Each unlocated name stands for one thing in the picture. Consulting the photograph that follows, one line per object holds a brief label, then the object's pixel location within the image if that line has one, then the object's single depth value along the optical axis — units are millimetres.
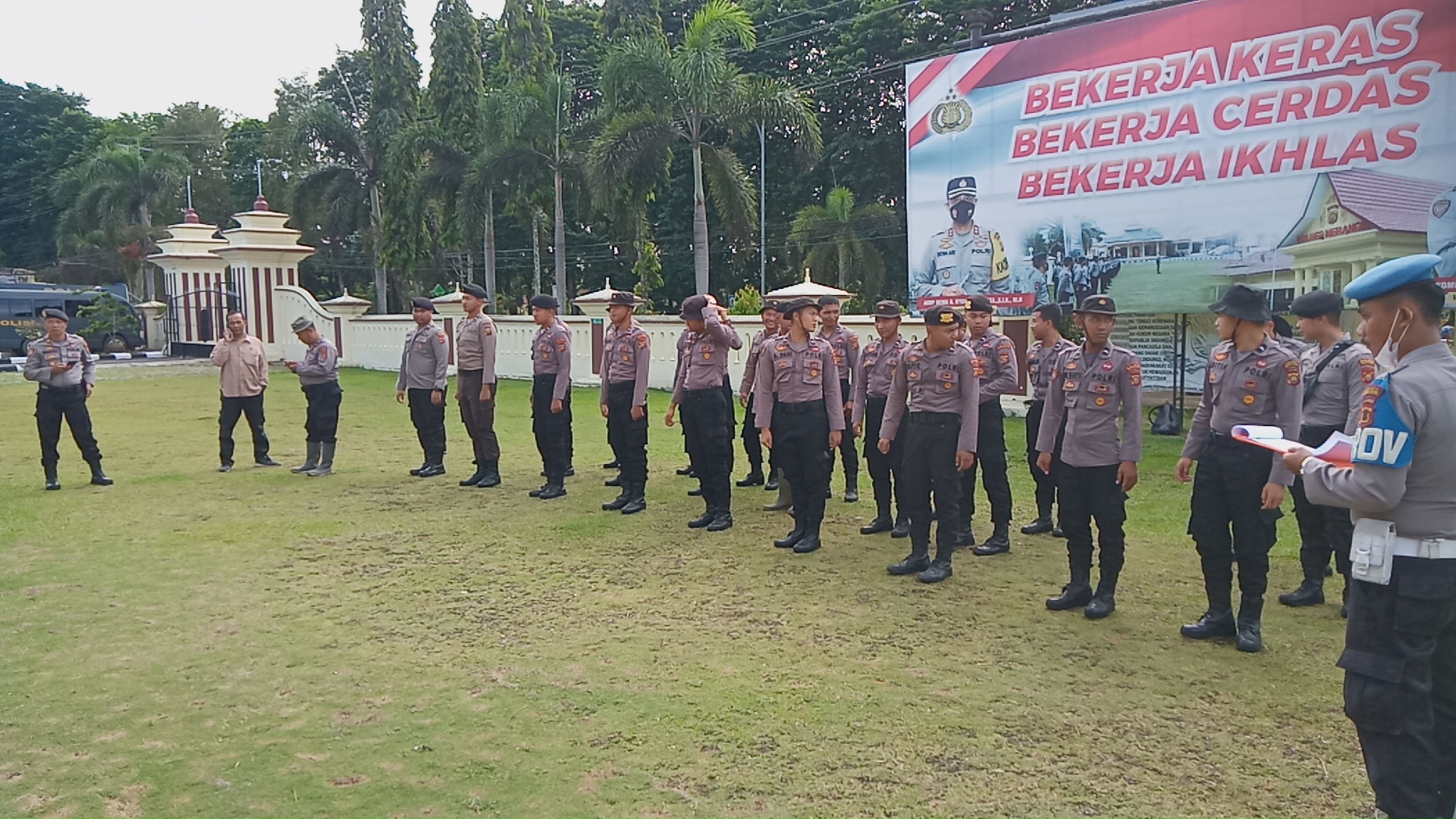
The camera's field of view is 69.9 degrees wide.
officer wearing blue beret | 2760
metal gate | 28955
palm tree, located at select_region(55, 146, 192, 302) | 39938
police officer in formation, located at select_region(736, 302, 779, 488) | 8727
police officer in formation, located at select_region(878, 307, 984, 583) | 5953
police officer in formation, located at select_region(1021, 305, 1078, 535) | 7184
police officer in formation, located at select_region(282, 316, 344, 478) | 10031
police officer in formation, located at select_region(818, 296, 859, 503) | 8289
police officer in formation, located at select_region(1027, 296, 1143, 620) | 5273
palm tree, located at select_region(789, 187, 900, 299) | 29016
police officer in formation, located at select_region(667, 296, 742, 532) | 7543
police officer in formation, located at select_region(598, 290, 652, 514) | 8148
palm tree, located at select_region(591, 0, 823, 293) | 19641
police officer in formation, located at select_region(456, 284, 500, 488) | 9320
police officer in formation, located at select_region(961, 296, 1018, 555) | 6984
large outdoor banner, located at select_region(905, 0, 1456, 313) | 13602
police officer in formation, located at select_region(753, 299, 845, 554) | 6809
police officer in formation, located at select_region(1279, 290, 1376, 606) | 5277
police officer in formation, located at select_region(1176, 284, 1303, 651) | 4766
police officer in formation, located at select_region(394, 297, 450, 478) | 9680
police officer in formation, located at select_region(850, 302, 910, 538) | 7465
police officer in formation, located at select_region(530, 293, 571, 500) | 8719
